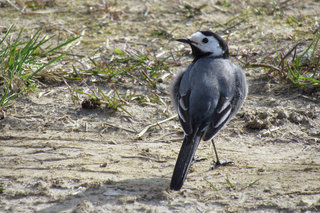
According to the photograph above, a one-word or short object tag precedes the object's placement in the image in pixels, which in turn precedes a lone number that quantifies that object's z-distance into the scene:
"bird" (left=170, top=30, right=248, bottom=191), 8.52
